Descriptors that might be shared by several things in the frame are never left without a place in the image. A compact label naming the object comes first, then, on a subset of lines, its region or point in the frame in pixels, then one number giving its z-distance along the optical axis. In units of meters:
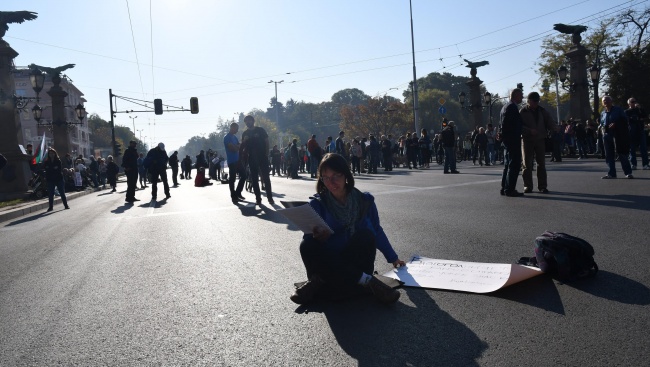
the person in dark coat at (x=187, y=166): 45.56
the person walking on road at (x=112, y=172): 31.22
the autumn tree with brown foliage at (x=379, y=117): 84.31
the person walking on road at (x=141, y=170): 31.48
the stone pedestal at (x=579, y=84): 31.06
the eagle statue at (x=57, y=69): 37.93
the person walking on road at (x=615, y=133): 12.42
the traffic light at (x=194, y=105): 42.66
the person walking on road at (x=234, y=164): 14.06
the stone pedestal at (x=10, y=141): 24.39
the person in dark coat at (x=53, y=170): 16.73
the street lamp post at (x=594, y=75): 32.41
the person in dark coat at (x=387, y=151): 27.48
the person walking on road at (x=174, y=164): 30.95
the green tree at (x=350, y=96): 162.12
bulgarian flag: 24.67
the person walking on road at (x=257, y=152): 12.99
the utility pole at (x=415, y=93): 43.03
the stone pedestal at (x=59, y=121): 36.19
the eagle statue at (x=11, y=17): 26.20
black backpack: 4.32
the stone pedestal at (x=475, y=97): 40.53
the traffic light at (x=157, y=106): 44.61
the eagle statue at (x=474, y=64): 41.25
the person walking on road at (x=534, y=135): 11.03
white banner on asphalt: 4.30
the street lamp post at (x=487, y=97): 37.22
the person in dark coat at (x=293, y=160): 28.70
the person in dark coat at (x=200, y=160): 33.90
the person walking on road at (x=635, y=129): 15.43
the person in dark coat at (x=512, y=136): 10.91
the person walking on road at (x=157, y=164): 18.36
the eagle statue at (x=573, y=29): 31.62
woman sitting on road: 4.09
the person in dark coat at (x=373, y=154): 26.95
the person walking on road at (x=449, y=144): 20.22
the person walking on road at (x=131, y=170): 18.02
